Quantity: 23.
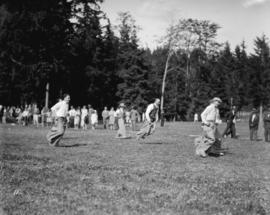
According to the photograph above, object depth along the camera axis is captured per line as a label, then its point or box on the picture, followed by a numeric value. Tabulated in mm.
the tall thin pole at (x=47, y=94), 44600
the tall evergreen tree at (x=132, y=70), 69931
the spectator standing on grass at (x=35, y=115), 40150
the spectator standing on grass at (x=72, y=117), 37350
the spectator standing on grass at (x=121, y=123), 24234
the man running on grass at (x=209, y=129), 15727
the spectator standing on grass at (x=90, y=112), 39000
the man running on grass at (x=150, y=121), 20438
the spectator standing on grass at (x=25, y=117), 39125
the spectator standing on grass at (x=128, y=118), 48388
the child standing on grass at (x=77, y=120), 36656
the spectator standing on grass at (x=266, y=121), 26020
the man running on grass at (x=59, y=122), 17516
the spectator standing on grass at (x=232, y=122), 28719
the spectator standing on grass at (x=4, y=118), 41344
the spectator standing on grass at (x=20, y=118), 41025
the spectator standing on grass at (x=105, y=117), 39441
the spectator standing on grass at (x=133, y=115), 36656
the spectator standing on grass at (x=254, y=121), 27639
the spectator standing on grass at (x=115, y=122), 37828
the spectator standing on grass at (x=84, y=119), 36775
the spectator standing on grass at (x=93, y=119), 37253
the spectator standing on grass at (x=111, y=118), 38188
